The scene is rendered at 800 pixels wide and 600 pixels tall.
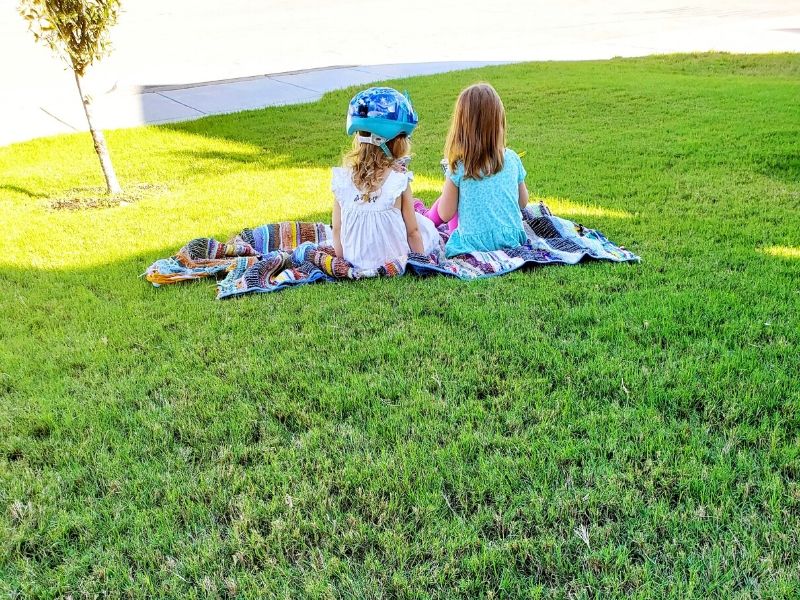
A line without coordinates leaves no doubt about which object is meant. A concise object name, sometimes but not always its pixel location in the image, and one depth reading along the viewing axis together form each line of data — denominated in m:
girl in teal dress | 4.28
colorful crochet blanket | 4.22
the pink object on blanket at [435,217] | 4.94
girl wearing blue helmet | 4.03
